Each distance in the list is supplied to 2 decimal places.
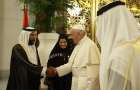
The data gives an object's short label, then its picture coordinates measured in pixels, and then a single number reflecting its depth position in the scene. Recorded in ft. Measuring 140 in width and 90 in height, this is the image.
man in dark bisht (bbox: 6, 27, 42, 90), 12.53
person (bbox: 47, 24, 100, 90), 9.78
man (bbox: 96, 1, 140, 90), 5.17
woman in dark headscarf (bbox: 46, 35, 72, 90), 12.64
